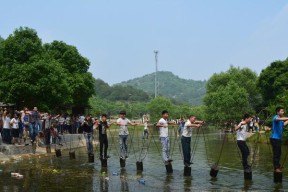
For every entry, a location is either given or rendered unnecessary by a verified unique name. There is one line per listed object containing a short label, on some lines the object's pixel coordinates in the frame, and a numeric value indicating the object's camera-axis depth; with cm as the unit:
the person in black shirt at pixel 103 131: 1952
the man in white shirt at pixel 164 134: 1694
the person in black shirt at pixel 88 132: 2147
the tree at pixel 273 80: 6606
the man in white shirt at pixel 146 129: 4112
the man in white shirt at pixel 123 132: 1898
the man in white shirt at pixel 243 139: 1451
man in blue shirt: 1358
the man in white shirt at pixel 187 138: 1588
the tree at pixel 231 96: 7344
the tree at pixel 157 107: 12319
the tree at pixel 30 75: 3788
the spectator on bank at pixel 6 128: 2486
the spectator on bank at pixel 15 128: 2495
